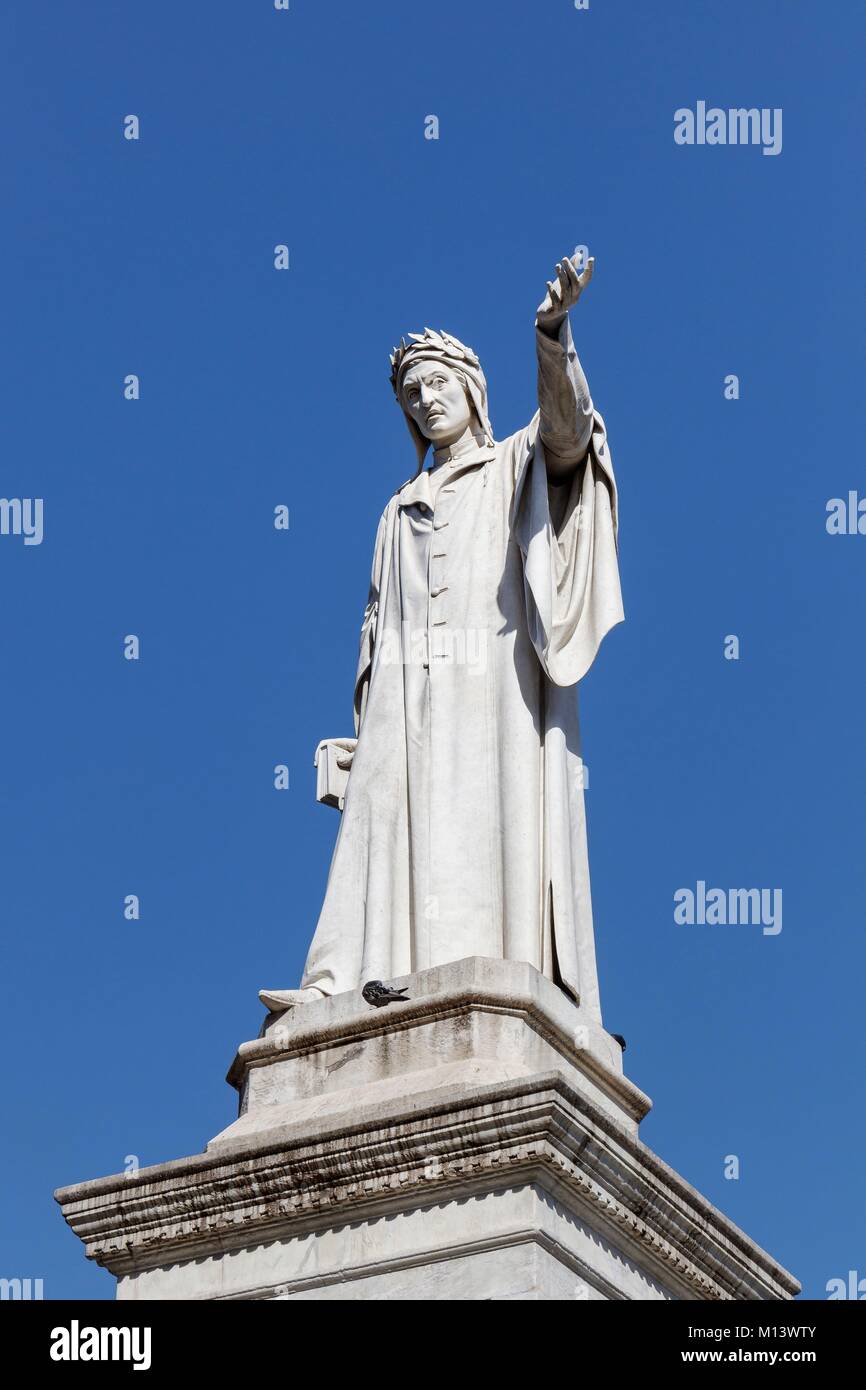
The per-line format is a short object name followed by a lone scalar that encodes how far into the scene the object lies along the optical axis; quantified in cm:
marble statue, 1280
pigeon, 1195
